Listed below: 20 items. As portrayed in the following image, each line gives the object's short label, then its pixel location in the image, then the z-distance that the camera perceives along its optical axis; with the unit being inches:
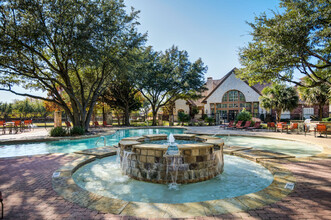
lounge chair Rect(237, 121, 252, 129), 750.5
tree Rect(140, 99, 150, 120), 1849.8
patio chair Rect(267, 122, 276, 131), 716.8
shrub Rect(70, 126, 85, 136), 585.9
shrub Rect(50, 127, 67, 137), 566.3
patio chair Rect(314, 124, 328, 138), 494.8
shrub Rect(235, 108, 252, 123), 816.3
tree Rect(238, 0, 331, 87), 387.9
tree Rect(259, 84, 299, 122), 813.9
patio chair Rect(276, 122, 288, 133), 642.2
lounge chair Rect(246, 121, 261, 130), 735.1
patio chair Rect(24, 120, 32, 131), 858.1
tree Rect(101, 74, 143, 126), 1087.6
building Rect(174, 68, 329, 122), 1194.0
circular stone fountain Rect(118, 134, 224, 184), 203.2
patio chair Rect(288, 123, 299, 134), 631.6
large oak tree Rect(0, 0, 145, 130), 486.3
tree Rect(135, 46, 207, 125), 1050.7
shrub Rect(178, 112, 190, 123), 1071.6
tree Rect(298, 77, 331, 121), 717.3
